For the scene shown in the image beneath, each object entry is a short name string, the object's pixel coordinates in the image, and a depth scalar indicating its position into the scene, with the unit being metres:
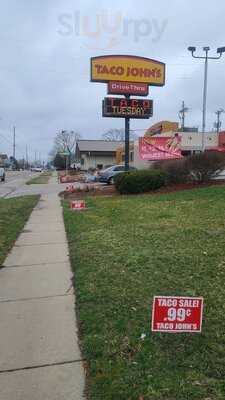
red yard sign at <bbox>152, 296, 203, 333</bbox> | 4.12
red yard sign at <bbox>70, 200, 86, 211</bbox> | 16.67
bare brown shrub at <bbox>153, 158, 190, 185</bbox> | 21.44
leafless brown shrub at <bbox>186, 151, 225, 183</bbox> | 20.20
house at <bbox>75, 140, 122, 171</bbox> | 79.44
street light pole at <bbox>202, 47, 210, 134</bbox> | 28.50
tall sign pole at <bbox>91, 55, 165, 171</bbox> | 25.55
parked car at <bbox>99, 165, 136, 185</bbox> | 38.40
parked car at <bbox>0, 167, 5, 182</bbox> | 54.17
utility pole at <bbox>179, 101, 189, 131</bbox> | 78.28
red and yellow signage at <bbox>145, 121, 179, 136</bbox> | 59.84
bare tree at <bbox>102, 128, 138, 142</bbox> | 130.50
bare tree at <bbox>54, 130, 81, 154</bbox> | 130.25
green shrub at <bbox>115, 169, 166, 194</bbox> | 21.67
